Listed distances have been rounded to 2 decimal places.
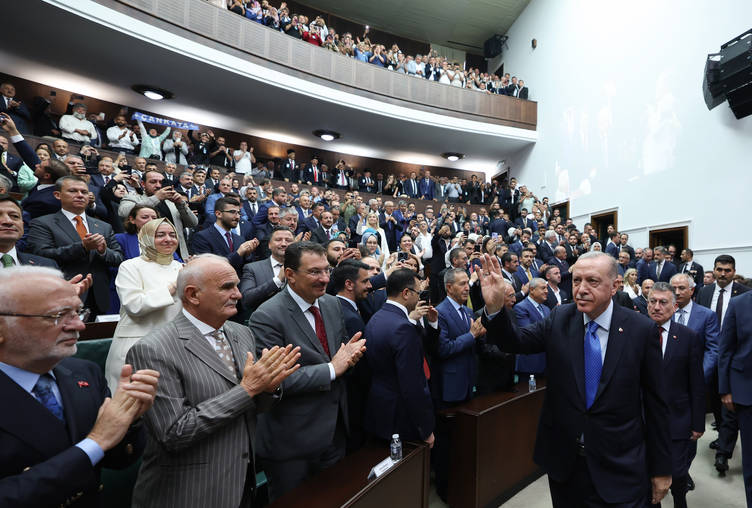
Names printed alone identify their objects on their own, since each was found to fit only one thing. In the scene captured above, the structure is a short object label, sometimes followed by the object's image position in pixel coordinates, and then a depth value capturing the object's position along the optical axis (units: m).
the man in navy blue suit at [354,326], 2.45
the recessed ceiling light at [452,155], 14.54
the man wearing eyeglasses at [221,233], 3.44
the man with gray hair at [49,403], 0.96
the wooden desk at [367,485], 1.58
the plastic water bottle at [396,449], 1.89
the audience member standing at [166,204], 3.19
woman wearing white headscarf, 2.01
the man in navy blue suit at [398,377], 2.07
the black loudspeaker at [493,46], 15.30
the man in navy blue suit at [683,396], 2.46
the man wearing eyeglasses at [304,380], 1.78
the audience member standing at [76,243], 2.48
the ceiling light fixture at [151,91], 9.29
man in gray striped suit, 1.32
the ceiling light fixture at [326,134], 12.35
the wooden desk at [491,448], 2.54
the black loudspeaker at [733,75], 6.83
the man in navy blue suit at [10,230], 1.97
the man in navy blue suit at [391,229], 7.78
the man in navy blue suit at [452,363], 2.77
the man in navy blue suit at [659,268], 7.29
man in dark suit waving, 1.61
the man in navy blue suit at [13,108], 6.39
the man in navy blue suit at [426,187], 12.55
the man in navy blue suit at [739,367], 2.41
